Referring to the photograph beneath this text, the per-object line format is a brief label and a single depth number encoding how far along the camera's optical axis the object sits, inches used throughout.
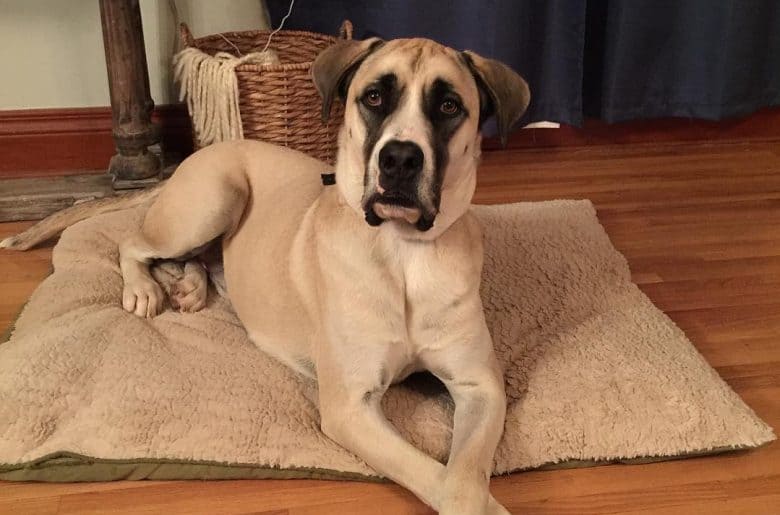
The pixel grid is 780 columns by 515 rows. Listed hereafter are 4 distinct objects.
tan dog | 57.1
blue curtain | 119.6
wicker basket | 104.9
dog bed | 61.1
